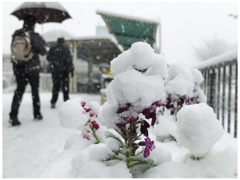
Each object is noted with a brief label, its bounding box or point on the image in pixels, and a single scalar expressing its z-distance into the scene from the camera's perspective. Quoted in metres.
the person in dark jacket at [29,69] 3.17
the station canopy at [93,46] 8.93
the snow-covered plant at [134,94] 0.65
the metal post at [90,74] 10.88
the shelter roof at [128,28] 5.37
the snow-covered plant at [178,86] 1.54
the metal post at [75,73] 10.19
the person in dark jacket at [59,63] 4.66
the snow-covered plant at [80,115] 0.95
